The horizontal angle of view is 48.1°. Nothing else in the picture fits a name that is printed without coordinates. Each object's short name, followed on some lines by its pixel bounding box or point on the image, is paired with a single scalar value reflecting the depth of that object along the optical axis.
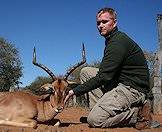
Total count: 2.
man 3.53
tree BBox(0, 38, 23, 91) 19.10
